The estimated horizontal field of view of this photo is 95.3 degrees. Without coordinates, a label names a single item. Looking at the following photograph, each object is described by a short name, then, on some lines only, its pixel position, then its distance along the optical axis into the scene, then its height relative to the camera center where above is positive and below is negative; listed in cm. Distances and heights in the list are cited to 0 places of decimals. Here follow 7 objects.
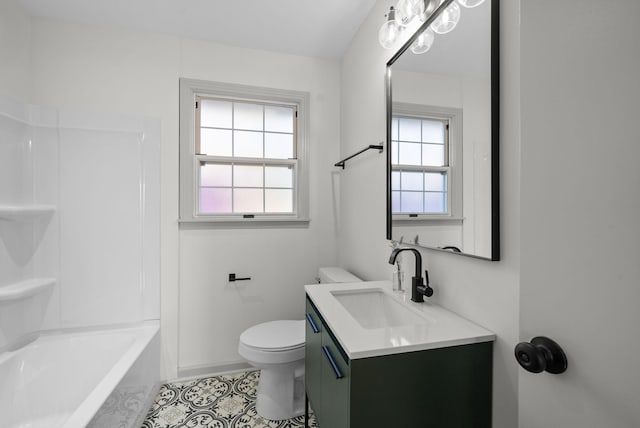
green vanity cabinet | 91 -57
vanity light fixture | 120 +92
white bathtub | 162 -99
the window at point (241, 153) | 227 +50
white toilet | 177 -95
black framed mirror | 103 +33
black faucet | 133 -31
